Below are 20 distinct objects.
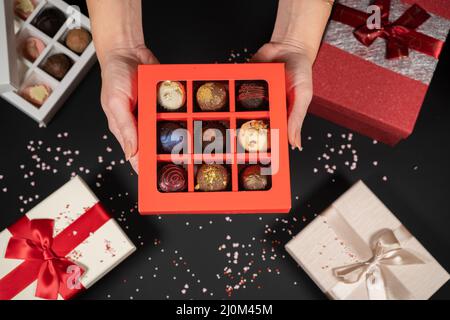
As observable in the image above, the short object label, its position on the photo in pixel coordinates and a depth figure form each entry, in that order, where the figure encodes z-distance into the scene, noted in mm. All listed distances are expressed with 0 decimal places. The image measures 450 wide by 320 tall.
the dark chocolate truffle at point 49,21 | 1298
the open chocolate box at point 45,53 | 1269
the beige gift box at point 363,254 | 1226
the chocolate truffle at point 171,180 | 945
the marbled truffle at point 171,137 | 957
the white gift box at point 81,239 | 1214
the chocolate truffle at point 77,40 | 1300
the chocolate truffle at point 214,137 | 972
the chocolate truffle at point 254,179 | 966
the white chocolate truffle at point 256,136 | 954
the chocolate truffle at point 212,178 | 960
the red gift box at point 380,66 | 1244
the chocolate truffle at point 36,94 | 1305
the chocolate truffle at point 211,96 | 983
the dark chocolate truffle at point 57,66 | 1292
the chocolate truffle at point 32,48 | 1318
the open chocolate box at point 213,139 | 902
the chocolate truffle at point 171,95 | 968
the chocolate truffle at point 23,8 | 1319
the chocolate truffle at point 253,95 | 980
